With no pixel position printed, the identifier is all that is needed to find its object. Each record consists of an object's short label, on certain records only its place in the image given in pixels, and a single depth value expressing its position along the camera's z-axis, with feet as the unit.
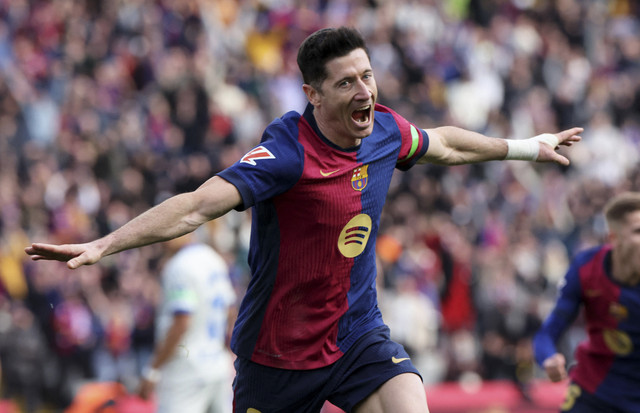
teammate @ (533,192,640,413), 44.60
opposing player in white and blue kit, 53.16
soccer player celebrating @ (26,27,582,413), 34.35
